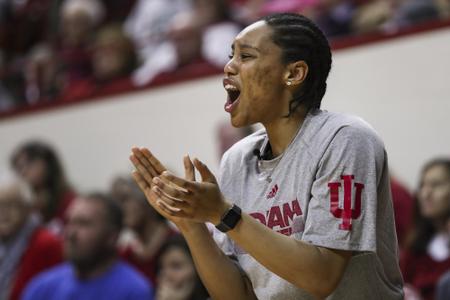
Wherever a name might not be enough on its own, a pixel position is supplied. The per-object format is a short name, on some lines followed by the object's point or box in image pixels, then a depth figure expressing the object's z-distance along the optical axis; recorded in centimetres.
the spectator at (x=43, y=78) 1428
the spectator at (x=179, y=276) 835
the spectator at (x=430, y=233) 836
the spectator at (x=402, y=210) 915
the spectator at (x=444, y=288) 741
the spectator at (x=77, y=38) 1405
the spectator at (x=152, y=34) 1285
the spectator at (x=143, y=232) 976
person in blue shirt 923
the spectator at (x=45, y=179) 1221
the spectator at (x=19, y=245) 1022
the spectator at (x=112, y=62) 1291
